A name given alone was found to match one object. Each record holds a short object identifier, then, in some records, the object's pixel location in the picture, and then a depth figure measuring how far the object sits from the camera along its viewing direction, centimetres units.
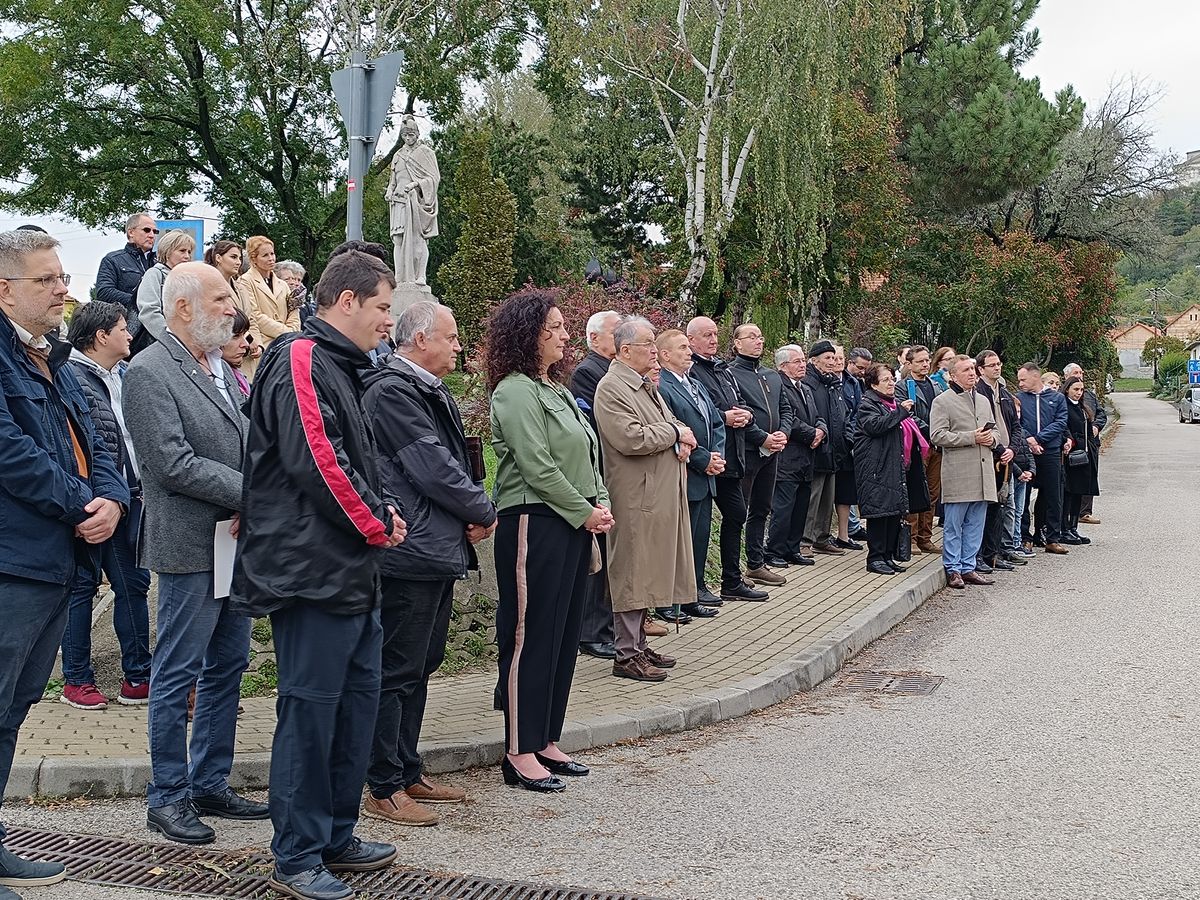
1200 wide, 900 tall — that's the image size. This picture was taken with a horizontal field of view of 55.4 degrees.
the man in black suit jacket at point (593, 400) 771
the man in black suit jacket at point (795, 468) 1137
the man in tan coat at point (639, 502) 712
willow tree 2309
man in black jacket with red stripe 407
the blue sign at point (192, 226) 1051
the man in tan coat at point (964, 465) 1107
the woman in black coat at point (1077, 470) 1469
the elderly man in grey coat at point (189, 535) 471
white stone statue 1734
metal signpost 796
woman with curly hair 550
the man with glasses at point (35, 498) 405
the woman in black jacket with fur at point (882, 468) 1108
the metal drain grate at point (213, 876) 420
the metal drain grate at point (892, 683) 746
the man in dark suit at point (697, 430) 873
